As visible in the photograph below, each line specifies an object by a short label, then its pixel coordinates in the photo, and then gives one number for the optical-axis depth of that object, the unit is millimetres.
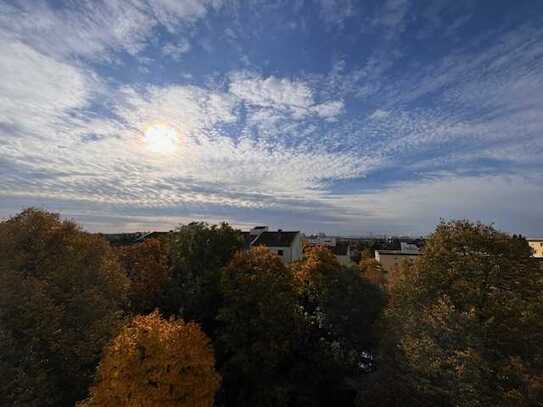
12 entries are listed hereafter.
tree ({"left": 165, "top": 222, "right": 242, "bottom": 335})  27844
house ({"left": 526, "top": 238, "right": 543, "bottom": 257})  53700
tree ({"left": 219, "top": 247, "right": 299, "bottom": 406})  24031
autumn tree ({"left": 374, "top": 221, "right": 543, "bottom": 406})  15164
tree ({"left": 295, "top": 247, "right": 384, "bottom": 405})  26219
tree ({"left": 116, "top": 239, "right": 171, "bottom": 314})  29219
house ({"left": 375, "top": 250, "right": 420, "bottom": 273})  69812
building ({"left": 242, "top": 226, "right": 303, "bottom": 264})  61188
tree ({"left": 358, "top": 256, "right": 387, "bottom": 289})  51312
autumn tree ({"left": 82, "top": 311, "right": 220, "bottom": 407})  16188
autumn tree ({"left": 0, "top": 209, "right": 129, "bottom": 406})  15500
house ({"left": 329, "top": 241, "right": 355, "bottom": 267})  81581
